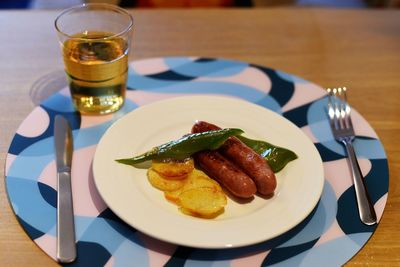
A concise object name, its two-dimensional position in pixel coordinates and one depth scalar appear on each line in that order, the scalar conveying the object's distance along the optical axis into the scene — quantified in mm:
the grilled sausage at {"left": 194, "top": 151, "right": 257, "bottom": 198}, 915
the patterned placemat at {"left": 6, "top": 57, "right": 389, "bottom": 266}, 866
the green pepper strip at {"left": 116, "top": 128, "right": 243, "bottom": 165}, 996
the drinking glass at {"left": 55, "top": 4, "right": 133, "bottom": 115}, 1145
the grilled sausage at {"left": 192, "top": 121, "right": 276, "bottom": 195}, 927
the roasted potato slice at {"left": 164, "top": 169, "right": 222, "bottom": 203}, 942
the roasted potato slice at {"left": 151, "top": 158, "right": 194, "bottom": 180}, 971
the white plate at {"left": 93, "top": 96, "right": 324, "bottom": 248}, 855
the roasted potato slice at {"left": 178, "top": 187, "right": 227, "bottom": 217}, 899
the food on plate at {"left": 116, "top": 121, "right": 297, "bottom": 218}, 918
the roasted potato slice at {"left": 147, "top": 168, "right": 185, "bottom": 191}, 956
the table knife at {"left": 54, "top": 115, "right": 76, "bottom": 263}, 848
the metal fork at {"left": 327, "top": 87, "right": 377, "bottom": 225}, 962
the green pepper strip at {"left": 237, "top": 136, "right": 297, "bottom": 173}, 1015
